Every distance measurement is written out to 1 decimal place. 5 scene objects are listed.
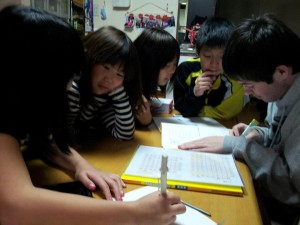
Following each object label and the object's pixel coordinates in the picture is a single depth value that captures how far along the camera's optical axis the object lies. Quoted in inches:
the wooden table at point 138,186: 23.5
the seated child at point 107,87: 37.5
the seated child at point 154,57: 51.1
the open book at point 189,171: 27.2
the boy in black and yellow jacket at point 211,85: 53.3
